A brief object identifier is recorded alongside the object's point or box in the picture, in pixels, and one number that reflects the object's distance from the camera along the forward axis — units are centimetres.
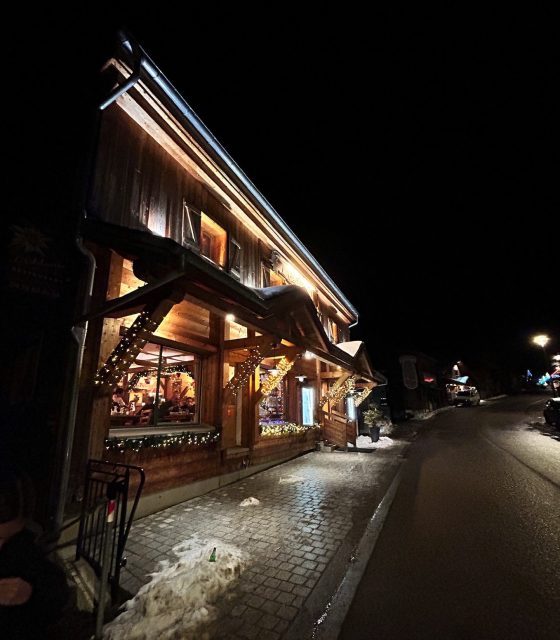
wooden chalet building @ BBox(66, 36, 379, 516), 593
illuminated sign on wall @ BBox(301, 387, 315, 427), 1515
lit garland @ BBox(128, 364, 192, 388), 879
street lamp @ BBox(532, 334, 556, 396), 3053
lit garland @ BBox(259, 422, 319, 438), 1121
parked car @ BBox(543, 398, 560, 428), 1941
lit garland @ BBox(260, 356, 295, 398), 1025
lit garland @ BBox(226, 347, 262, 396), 906
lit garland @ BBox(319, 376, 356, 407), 1543
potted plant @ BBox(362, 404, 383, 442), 1798
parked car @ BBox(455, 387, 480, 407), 4550
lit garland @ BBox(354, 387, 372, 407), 1936
